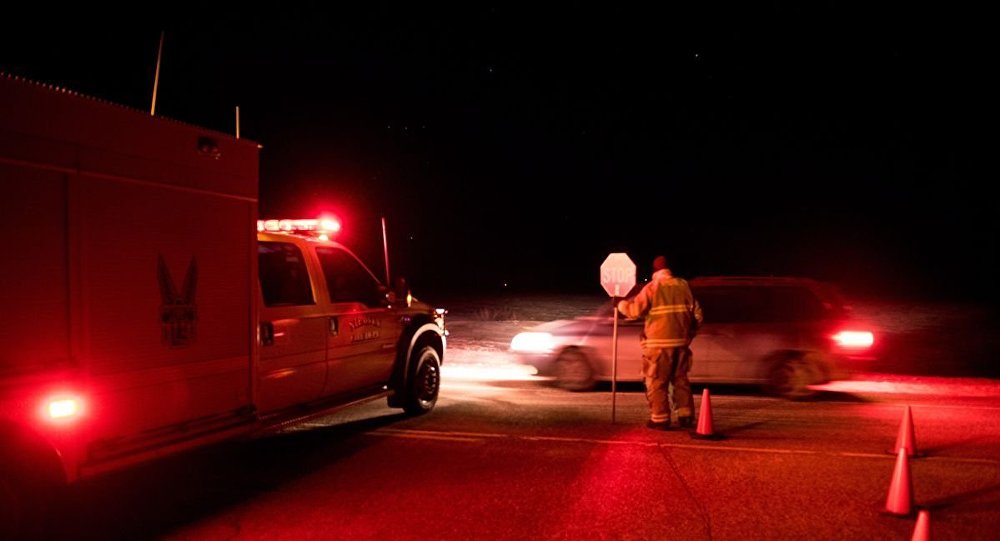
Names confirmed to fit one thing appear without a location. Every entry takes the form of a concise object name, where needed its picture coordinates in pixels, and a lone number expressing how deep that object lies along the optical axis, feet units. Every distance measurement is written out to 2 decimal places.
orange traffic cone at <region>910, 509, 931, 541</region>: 13.17
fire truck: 14.52
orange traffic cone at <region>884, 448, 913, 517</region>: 17.69
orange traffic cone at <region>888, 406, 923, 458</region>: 22.39
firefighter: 27.14
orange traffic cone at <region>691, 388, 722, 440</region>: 25.72
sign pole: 27.89
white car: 33.53
